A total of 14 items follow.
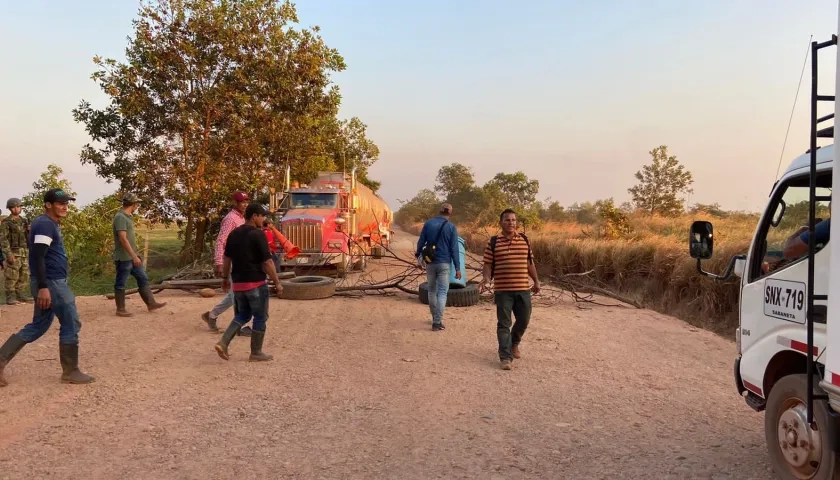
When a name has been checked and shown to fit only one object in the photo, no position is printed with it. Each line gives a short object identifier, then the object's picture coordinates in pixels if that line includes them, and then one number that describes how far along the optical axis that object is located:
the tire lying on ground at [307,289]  11.02
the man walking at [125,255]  8.14
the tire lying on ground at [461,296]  10.49
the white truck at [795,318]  2.76
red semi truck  14.65
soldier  10.17
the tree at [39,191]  14.11
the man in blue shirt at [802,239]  3.04
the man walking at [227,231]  7.38
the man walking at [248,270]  6.07
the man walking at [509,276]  6.25
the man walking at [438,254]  8.02
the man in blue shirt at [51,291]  4.99
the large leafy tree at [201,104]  15.45
